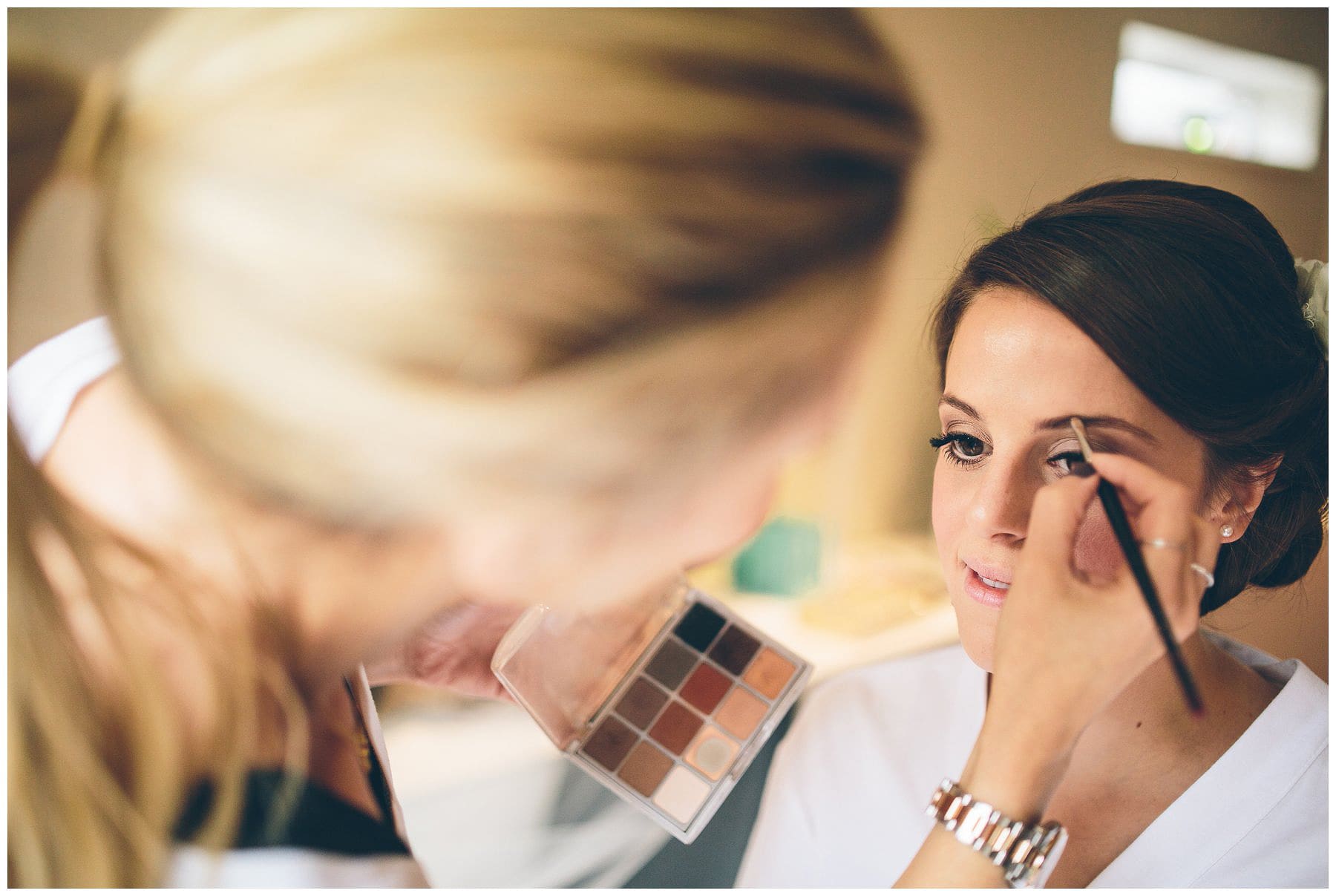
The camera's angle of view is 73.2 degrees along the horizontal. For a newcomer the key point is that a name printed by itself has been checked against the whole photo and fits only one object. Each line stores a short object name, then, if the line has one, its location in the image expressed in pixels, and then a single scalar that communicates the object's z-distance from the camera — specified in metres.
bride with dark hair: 0.64
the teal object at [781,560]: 0.81
